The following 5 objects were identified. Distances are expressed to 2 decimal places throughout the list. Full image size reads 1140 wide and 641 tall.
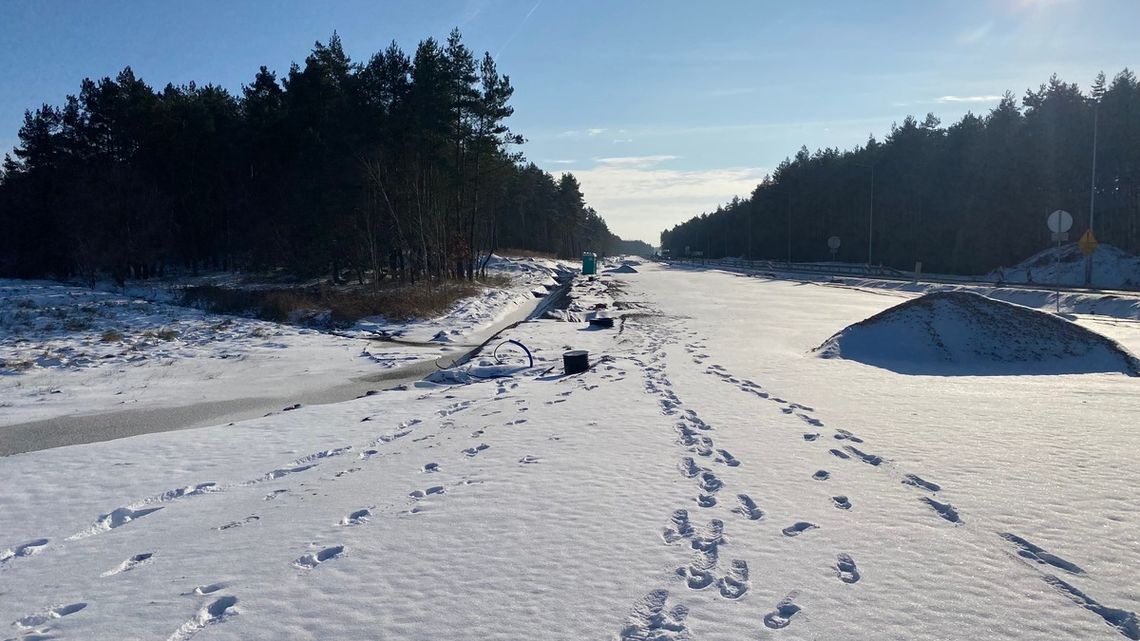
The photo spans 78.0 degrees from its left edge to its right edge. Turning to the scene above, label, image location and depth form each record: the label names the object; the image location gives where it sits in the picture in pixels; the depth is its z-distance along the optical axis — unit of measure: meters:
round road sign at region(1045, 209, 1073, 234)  24.42
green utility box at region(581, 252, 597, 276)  66.56
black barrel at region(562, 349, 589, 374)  13.23
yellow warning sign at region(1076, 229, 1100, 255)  25.16
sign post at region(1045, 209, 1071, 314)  24.44
